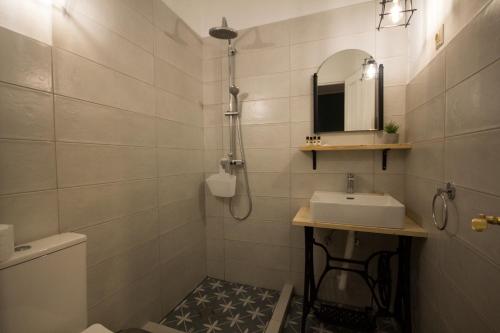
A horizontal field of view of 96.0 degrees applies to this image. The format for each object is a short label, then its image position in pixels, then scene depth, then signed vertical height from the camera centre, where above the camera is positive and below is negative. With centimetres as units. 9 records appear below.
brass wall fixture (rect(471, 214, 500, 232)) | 57 -17
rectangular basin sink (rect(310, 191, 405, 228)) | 131 -32
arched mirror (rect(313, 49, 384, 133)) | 170 +51
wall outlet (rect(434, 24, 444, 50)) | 109 +60
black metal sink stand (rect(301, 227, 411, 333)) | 137 -84
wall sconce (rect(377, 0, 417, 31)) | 130 +97
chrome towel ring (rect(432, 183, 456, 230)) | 97 -17
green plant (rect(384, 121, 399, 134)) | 160 +22
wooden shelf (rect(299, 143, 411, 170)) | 151 +8
